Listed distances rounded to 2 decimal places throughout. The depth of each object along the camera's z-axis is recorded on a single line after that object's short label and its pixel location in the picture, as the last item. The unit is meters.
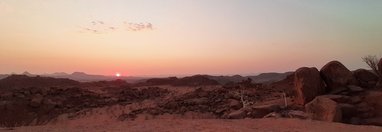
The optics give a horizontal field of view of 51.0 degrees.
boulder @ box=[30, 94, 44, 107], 22.96
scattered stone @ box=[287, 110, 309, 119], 14.70
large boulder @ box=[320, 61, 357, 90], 17.02
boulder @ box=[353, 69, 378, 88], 17.42
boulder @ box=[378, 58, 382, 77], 18.27
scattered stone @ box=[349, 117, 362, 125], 14.54
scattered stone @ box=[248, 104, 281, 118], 16.08
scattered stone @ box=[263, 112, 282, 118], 15.10
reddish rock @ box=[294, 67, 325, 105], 16.53
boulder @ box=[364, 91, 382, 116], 15.10
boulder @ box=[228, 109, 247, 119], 16.26
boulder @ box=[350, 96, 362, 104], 15.65
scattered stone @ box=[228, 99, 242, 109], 18.90
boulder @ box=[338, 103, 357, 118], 14.98
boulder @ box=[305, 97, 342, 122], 13.92
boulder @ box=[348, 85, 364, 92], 16.58
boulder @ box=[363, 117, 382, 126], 14.03
